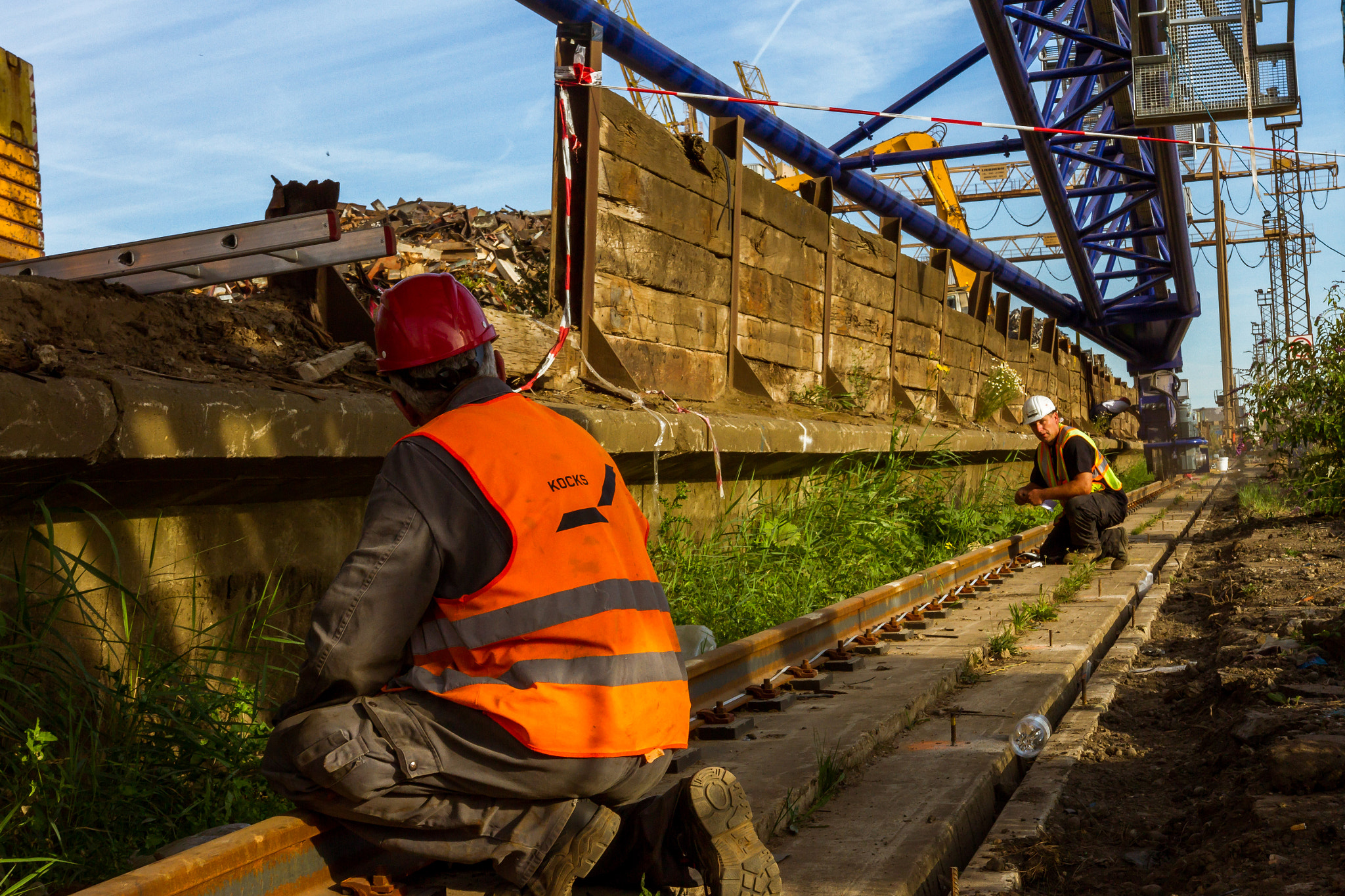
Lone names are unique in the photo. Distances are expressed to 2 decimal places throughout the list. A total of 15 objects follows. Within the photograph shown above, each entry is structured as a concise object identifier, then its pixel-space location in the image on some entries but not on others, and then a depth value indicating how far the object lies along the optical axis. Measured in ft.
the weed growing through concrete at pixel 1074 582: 24.18
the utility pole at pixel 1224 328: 119.34
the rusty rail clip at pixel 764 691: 14.76
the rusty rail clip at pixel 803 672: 16.01
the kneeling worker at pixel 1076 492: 29.73
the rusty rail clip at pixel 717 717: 13.33
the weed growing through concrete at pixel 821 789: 10.41
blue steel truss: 49.19
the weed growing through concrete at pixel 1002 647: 18.15
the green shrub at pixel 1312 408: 38.60
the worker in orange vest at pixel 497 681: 7.76
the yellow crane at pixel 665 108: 108.37
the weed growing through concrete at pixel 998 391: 51.06
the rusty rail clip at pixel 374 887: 8.23
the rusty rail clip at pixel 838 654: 17.34
